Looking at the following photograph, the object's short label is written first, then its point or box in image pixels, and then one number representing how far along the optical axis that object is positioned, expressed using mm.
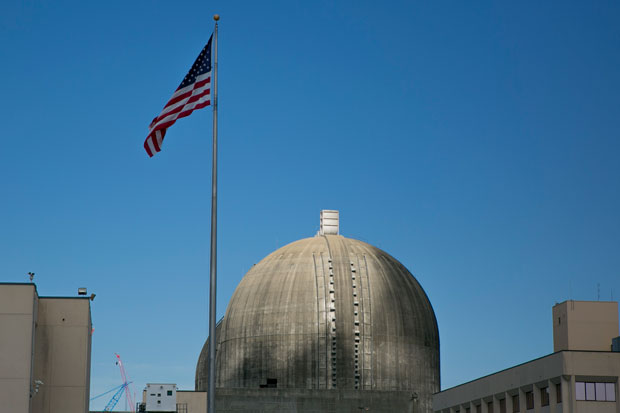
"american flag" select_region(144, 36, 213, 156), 36062
